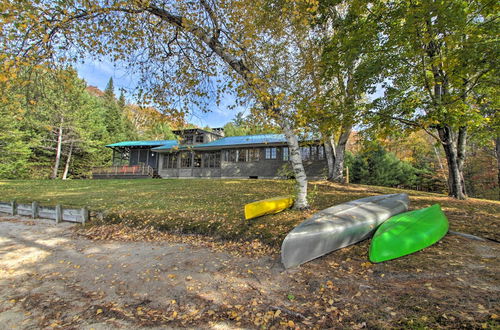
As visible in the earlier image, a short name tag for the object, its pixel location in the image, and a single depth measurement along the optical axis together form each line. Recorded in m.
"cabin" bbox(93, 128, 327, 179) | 17.08
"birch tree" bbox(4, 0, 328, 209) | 5.30
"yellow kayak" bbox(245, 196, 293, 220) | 5.89
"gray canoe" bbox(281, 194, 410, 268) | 3.88
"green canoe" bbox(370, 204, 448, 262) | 3.70
